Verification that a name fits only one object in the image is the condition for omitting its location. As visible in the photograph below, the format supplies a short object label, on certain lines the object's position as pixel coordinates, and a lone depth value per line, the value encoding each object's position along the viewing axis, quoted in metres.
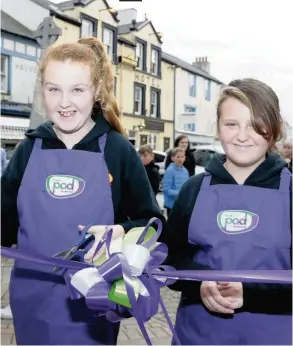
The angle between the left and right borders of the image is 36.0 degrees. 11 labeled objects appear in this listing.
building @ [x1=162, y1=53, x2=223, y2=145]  17.94
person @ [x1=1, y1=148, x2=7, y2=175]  5.55
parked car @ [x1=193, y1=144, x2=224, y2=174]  9.11
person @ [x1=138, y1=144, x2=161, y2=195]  6.02
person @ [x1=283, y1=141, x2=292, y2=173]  3.79
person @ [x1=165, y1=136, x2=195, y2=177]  5.82
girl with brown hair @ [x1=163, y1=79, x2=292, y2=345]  1.29
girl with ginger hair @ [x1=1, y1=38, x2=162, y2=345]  1.37
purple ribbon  1.16
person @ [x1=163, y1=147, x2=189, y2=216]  5.20
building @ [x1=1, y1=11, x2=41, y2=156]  13.78
